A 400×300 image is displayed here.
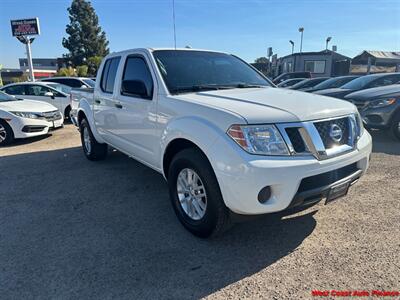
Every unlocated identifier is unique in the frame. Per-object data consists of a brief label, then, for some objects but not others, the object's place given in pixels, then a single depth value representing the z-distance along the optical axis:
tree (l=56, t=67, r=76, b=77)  37.65
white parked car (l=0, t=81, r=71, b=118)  11.45
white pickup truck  2.60
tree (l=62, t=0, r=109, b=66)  56.72
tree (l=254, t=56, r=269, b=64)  92.69
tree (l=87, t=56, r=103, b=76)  50.28
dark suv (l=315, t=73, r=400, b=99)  9.41
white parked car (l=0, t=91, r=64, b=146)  7.87
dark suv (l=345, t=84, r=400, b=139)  7.14
